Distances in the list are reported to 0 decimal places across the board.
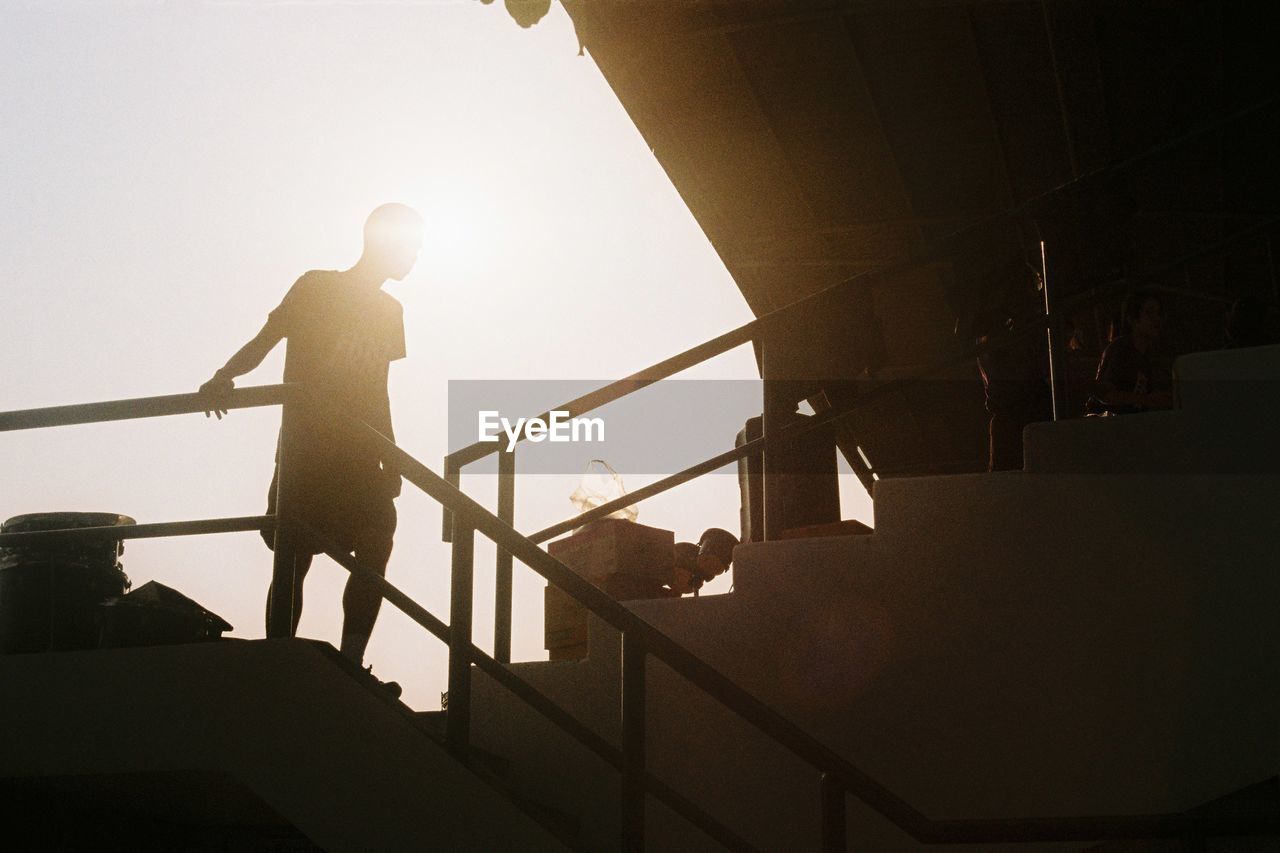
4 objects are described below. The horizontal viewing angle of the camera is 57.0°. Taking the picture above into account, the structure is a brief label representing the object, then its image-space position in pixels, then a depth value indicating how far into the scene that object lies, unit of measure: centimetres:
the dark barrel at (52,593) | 378
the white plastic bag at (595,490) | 761
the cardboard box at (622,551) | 483
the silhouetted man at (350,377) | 368
